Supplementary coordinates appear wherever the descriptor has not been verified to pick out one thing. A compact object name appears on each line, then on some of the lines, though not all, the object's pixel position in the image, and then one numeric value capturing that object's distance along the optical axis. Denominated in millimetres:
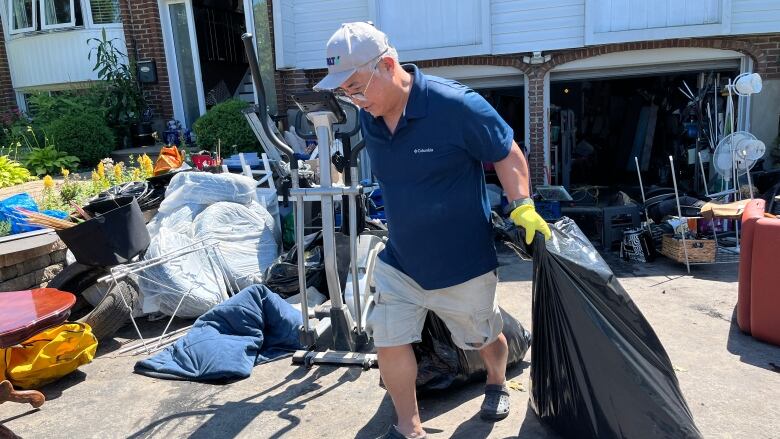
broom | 4293
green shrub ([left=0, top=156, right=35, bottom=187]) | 7465
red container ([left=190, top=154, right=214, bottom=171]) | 6715
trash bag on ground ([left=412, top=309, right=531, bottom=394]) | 3107
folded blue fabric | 3686
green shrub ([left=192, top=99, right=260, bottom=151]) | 8500
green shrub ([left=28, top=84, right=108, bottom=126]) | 9719
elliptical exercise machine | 3475
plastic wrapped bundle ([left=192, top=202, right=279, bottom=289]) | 5078
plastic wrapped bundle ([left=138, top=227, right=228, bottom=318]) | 4496
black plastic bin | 4277
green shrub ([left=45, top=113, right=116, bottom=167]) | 8773
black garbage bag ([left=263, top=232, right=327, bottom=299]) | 4879
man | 2422
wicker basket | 5523
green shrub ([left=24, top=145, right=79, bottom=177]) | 8391
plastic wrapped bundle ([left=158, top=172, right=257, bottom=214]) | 5445
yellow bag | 3545
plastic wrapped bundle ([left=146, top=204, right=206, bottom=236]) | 5238
